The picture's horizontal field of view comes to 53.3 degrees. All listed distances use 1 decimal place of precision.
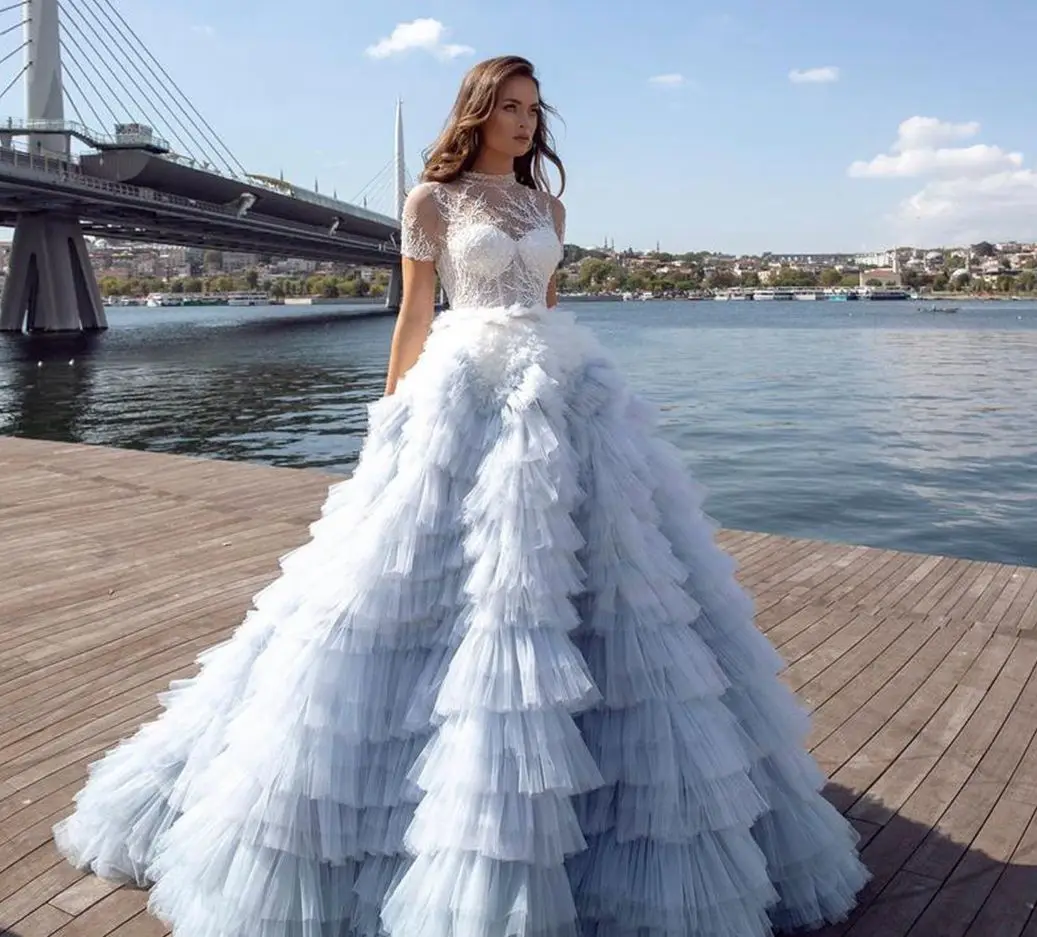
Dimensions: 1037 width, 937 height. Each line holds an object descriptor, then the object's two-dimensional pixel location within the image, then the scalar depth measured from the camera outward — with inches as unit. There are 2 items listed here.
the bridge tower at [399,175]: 3602.4
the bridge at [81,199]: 1768.0
